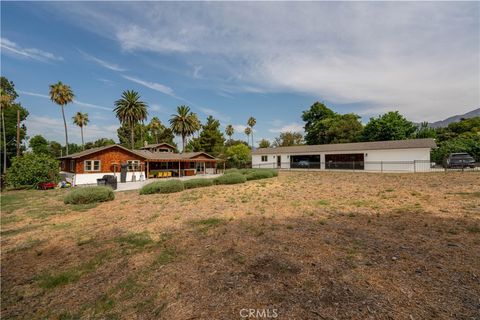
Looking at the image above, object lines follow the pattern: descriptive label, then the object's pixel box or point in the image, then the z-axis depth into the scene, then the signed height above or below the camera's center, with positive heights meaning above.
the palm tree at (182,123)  50.37 +9.30
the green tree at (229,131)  77.03 +11.03
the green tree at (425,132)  43.09 +5.46
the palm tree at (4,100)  32.81 +9.74
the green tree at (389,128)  39.91 +6.03
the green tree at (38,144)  55.99 +5.46
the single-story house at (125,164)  24.78 -0.01
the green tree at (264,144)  66.38 +5.50
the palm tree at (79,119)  52.72 +10.83
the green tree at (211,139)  52.56 +5.69
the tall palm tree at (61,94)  39.03 +12.52
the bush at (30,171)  22.39 -0.57
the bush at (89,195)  13.59 -1.89
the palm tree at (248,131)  78.56 +11.13
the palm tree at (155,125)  64.69 +11.25
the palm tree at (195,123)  52.31 +9.68
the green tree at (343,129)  47.91 +7.08
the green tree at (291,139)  61.50 +6.40
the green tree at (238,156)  45.47 +1.40
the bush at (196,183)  19.19 -1.71
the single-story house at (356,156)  24.84 +0.76
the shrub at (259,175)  23.95 -1.33
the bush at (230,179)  20.62 -1.47
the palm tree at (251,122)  75.00 +13.67
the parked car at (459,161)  22.43 -0.11
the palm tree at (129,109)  43.91 +10.94
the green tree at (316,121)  52.94 +10.85
